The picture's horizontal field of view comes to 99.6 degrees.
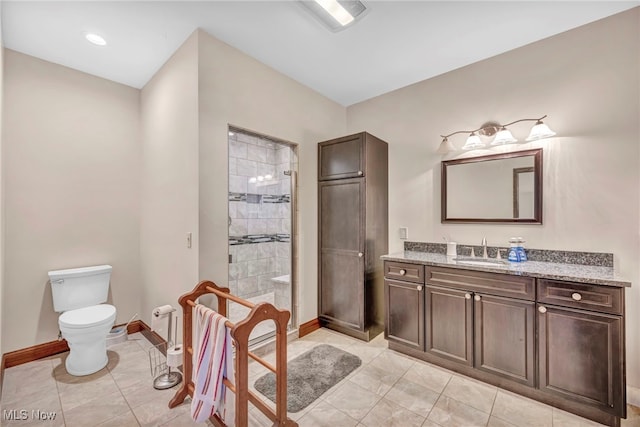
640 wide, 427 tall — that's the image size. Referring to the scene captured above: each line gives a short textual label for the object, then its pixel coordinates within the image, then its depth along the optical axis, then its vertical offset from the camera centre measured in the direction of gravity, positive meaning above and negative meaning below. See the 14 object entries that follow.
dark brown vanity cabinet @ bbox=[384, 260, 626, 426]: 1.63 -0.86
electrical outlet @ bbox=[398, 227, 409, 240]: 2.99 -0.23
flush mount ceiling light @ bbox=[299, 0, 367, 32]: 1.86 +1.44
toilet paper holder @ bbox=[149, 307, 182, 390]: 2.05 -1.28
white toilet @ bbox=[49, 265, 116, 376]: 2.14 -0.84
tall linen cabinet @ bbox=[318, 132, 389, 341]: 2.75 -0.21
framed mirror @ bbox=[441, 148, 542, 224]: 2.28 +0.21
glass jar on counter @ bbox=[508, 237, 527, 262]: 2.23 -0.33
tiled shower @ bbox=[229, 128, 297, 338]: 3.19 -0.11
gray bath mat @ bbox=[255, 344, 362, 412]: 1.93 -1.31
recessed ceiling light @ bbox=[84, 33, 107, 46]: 2.15 +1.42
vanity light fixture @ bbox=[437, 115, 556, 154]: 2.16 +0.67
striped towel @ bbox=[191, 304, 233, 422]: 1.54 -0.89
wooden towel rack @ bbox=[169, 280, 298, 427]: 1.40 -0.81
